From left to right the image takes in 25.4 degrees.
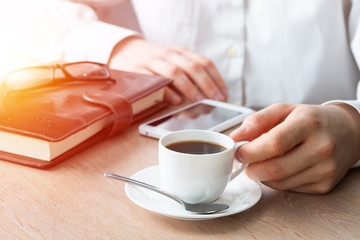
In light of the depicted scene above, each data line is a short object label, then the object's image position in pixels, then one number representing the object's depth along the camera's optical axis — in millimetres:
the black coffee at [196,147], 851
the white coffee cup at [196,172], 811
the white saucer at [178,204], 807
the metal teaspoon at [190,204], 818
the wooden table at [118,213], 805
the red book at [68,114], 927
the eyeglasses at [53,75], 1057
